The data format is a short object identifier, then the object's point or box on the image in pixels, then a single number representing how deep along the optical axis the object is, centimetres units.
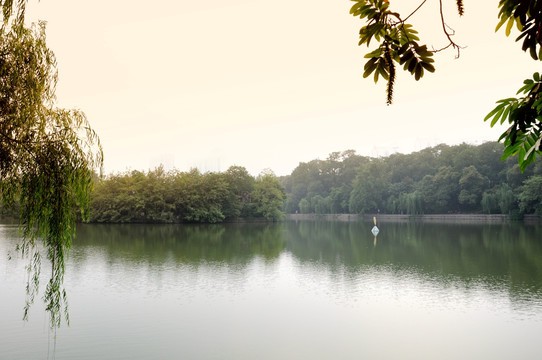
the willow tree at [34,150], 664
